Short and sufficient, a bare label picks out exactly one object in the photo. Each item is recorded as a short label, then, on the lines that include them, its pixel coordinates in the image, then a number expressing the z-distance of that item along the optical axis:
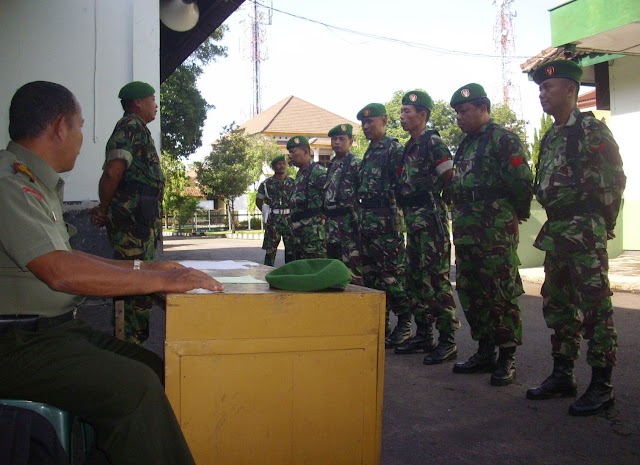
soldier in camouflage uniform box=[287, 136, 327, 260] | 7.01
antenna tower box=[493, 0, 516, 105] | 50.28
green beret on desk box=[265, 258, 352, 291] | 1.89
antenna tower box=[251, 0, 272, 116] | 52.62
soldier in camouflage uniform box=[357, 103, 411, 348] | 5.14
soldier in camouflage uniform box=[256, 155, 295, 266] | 8.62
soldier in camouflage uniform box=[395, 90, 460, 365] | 4.50
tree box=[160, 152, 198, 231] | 25.91
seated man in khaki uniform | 1.57
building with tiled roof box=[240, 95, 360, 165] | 40.62
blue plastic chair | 1.60
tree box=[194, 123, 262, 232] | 31.73
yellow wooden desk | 1.78
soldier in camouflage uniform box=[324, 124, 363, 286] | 5.74
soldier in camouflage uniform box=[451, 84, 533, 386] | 3.85
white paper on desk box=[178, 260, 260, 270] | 2.79
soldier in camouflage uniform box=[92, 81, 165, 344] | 4.02
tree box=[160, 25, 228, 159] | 17.36
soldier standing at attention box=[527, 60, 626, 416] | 3.24
